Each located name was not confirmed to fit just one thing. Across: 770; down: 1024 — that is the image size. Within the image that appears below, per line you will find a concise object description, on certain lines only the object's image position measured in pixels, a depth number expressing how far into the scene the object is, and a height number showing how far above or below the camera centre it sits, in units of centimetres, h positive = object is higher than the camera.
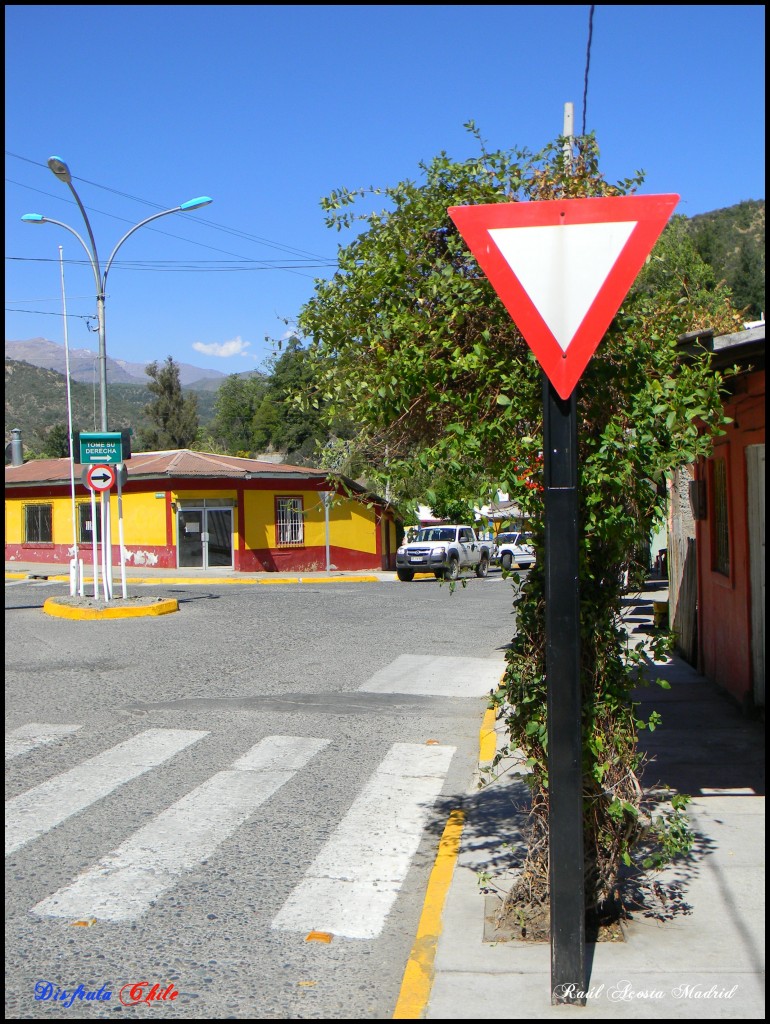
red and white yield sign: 397 +97
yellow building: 3400 -29
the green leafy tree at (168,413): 6981 +687
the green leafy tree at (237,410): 8125 +846
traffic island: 1939 -184
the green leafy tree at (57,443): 7381 +520
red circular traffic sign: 1970 +70
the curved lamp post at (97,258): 1978 +512
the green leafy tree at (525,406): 431 +45
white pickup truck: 3147 -137
